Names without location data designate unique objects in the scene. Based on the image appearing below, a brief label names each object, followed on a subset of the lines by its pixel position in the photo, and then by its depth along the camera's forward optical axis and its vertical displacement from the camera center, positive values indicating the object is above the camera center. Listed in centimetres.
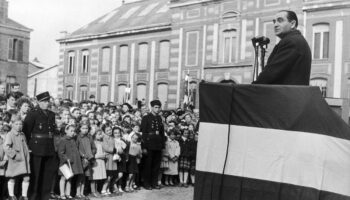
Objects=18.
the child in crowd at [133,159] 1173 -133
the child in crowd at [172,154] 1305 -132
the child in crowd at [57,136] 994 -76
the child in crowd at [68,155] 994 -112
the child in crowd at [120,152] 1128 -114
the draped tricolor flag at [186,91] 2804 +69
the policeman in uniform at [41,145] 913 -86
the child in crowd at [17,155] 897 -104
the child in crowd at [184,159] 1334 -147
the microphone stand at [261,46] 892 +126
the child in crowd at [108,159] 1101 -128
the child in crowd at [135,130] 1197 -72
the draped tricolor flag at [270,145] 459 -36
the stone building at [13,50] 4391 +405
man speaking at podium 497 +42
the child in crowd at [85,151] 1031 -106
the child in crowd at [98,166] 1071 -140
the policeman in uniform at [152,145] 1238 -105
